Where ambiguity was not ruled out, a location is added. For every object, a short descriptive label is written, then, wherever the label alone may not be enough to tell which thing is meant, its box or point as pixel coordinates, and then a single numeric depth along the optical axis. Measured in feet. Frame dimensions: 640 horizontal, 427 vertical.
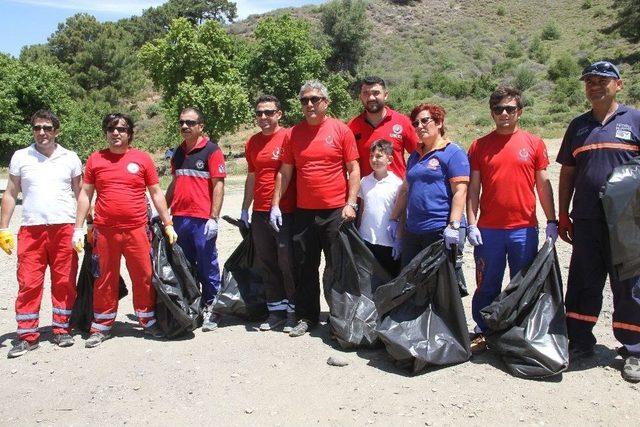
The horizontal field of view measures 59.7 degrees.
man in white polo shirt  14.92
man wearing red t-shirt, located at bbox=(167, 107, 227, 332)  15.97
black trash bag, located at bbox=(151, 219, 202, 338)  15.39
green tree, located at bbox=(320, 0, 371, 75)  141.49
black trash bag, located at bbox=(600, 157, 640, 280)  11.78
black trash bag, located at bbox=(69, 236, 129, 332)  16.05
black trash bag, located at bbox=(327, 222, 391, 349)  14.39
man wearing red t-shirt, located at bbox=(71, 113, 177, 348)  14.90
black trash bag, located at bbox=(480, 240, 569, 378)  12.24
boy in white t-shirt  14.35
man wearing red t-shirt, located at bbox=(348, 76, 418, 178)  14.84
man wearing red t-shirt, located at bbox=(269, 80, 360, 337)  14.56
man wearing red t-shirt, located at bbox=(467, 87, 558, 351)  12.94
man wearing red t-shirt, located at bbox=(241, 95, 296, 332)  15.61
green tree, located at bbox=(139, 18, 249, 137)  79.25
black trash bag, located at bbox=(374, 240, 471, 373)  12.77
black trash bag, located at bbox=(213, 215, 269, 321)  16.39
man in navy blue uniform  12.37
